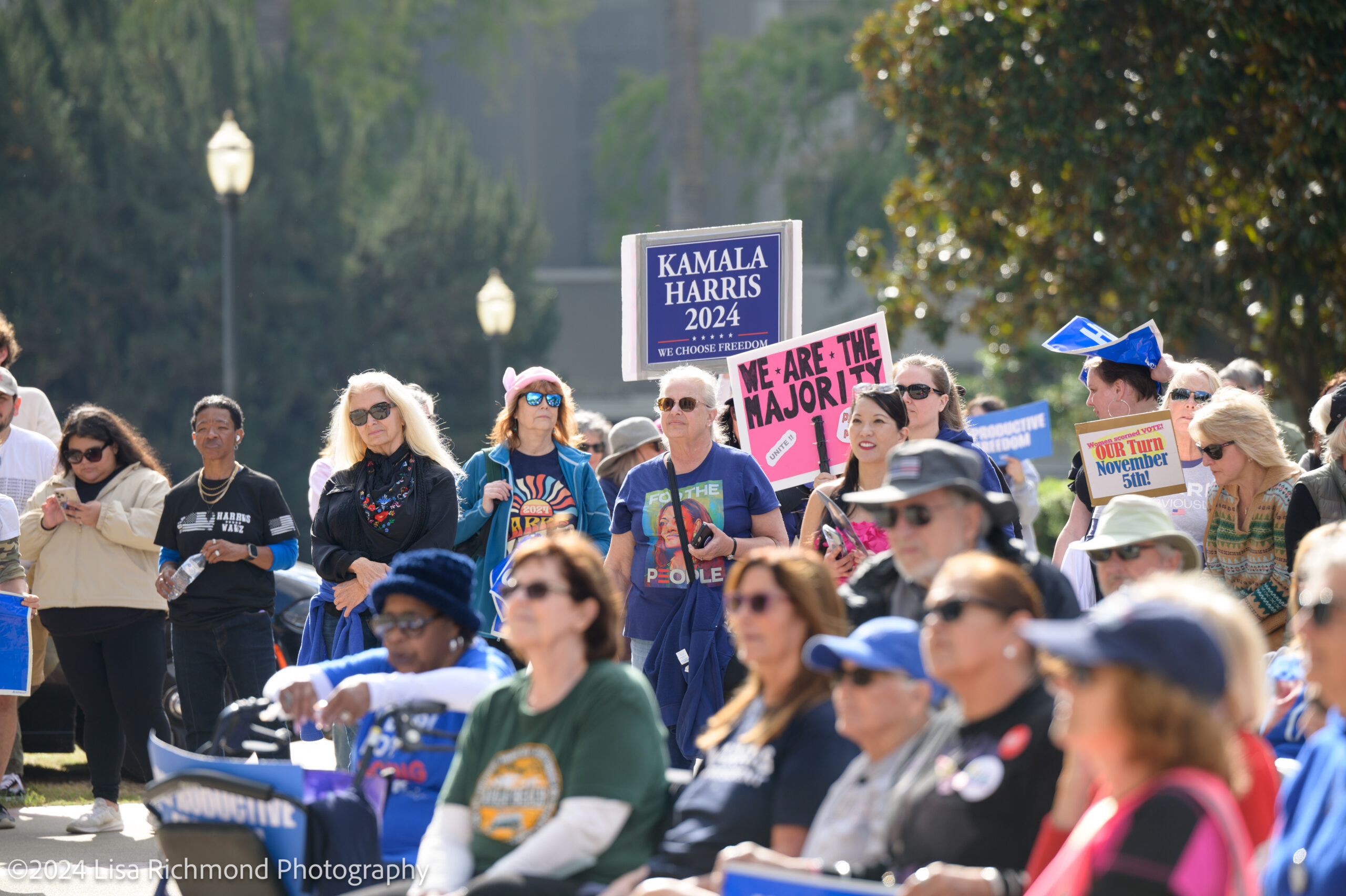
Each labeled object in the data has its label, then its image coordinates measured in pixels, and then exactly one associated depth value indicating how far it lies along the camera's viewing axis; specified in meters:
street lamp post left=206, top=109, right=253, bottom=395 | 30.69
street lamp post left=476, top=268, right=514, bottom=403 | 45.09
